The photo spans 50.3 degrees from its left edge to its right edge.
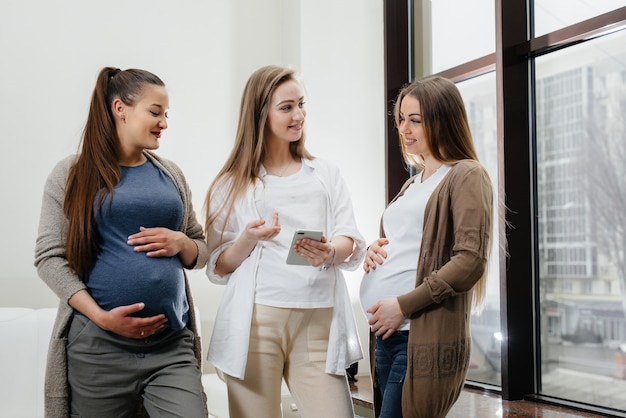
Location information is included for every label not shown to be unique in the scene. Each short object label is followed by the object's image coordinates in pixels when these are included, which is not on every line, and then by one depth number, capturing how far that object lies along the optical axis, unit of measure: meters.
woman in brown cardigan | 1.76
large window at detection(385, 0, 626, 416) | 2.89
